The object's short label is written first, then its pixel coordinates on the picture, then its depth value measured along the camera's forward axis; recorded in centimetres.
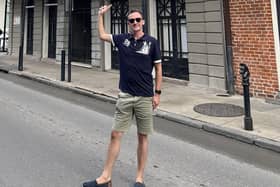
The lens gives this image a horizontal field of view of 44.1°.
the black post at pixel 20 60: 1448
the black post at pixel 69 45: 1179
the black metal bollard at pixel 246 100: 625
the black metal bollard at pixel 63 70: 1193
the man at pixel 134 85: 380
